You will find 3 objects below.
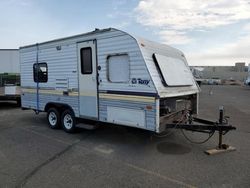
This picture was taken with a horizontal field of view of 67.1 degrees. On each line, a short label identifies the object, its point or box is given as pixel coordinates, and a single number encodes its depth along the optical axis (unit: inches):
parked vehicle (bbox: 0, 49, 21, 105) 379.8
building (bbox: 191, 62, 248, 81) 1824.1
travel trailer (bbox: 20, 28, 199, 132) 168.4
